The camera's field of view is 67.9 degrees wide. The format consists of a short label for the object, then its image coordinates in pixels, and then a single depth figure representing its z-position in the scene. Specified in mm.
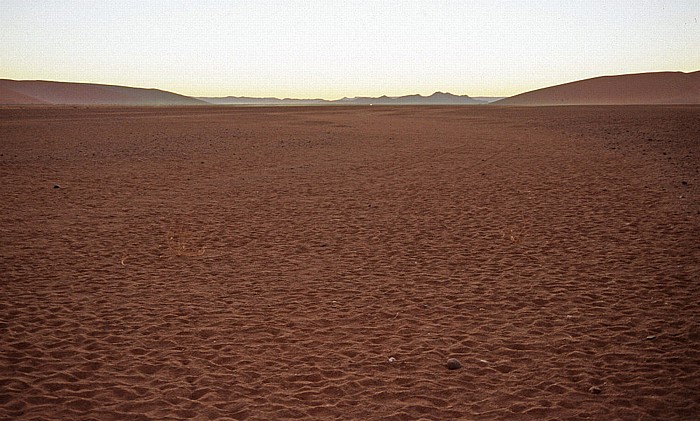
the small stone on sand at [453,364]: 5789
